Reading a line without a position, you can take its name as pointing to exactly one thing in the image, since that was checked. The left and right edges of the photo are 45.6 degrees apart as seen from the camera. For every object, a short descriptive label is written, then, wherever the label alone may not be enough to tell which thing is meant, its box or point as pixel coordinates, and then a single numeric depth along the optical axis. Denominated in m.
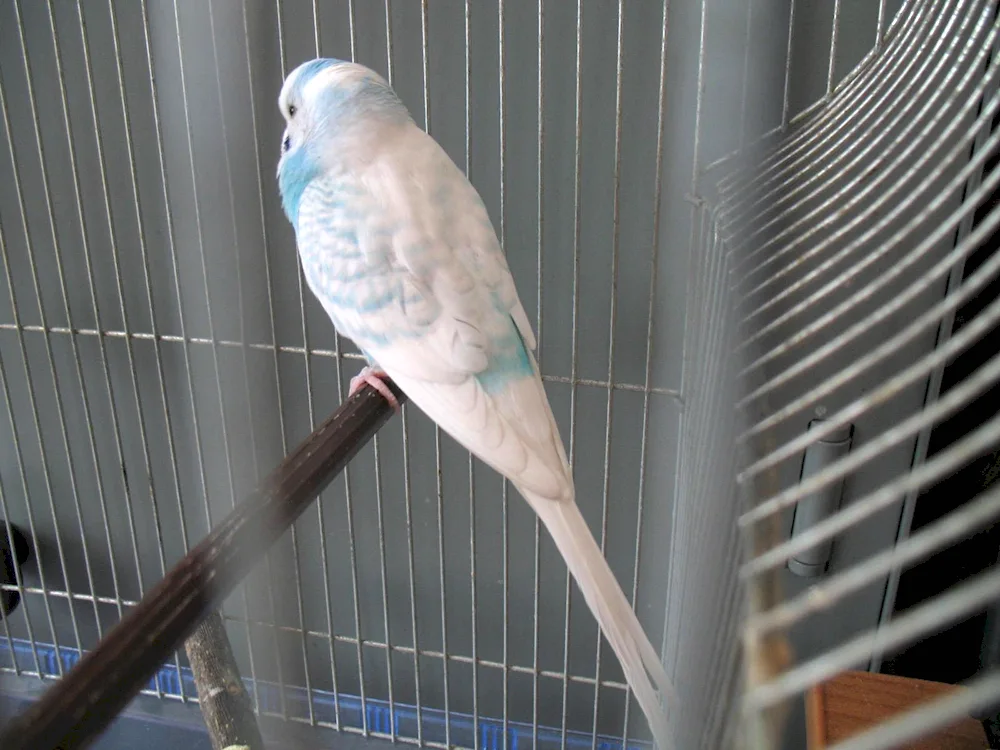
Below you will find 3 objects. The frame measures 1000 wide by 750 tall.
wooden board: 0.27
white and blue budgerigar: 0.28
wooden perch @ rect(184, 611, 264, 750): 0.27
